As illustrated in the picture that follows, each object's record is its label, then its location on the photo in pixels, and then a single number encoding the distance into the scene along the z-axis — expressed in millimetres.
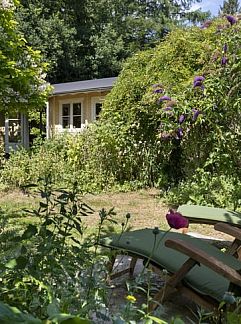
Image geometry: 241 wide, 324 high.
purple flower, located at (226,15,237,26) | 7469
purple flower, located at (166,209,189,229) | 2369
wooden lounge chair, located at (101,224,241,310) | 2770
